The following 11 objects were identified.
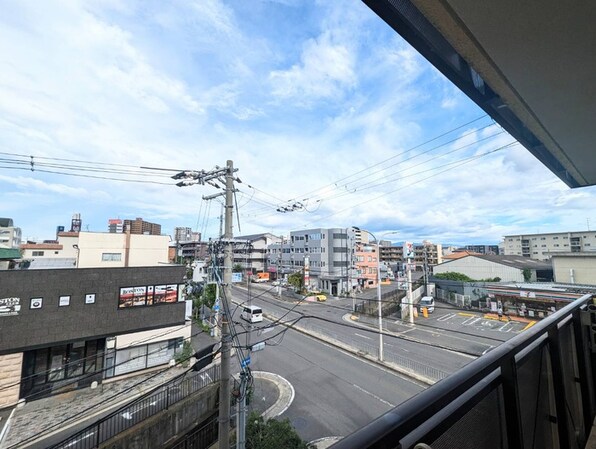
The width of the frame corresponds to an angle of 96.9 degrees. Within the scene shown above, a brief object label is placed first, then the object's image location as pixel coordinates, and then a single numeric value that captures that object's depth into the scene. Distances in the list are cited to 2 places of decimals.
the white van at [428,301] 19.88
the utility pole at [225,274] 4.38
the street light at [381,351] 10.84
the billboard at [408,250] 16.69
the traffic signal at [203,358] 4.55
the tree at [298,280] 26.95
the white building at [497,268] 23.91
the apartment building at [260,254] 39.12
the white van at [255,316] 16.87
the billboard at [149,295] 9.71
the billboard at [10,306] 7.78
